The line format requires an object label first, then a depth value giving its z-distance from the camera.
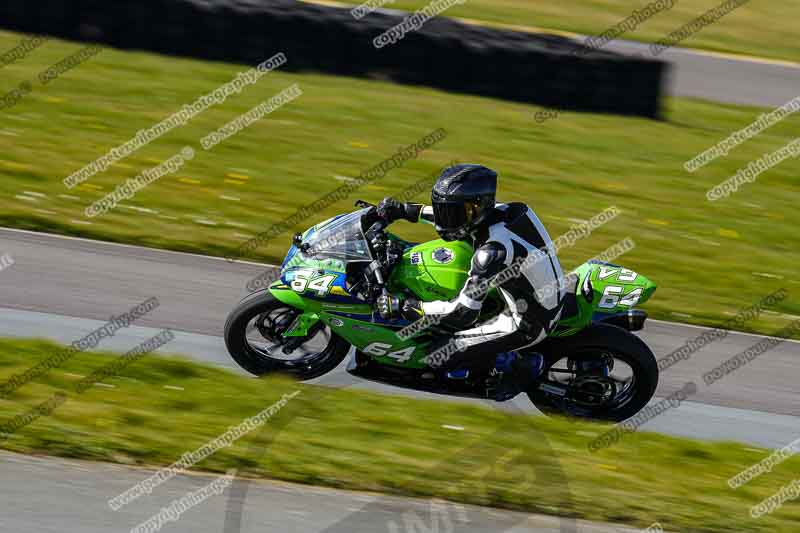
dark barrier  39.34
